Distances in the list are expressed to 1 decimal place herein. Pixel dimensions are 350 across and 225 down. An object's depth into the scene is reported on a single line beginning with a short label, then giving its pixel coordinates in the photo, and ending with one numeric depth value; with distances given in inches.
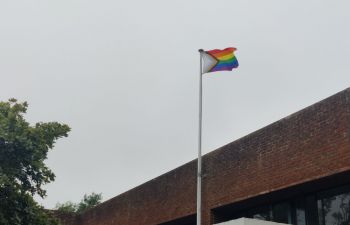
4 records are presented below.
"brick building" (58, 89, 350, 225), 450.3
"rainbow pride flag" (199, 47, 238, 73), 537.3
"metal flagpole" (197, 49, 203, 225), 484.7
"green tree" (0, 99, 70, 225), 571.2
